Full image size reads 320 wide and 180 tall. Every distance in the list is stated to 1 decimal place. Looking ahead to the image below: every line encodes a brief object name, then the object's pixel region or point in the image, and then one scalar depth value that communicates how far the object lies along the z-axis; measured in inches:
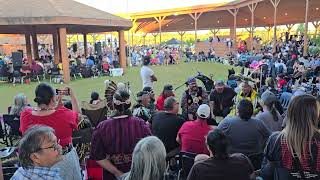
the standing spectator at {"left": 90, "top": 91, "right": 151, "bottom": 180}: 115.8
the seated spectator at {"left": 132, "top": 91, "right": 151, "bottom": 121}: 217.8
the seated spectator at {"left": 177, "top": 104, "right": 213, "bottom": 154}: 154.5
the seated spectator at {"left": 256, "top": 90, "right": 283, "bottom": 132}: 175.6
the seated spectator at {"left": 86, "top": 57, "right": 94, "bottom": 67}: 717.9
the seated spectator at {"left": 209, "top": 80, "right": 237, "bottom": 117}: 261.4
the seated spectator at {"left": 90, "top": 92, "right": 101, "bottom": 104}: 262.8
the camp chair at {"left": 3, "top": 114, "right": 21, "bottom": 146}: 239.3
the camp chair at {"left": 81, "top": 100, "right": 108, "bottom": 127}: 248.8
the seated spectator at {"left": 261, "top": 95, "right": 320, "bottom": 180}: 96.4
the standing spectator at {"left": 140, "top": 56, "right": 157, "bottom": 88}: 339.0
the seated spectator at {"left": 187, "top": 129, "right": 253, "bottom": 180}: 96.7
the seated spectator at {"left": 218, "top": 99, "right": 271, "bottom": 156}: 144.3
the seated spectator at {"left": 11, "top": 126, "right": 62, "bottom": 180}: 82.0
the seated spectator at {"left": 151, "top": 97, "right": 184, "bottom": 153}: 170.1
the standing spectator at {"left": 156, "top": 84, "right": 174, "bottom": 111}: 259.3
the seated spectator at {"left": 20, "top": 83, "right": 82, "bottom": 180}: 121.8
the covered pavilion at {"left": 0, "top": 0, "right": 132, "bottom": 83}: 600.1
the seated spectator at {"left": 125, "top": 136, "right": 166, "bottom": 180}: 93.1
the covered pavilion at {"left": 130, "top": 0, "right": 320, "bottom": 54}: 1014.4
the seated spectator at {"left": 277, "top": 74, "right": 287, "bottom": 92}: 361.1
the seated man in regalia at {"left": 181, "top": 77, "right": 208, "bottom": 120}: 257.6
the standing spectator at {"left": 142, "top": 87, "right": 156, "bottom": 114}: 259.0
